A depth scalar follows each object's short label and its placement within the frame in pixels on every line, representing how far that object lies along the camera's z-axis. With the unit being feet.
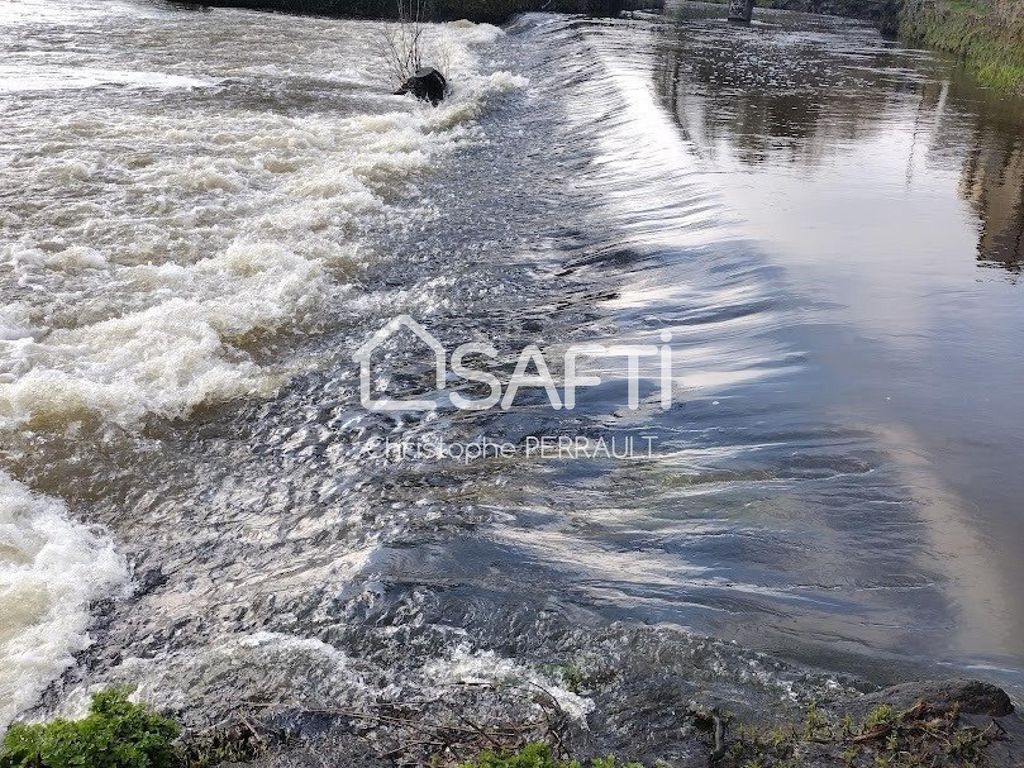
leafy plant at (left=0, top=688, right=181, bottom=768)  7.80
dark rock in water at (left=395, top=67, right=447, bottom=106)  53.01
